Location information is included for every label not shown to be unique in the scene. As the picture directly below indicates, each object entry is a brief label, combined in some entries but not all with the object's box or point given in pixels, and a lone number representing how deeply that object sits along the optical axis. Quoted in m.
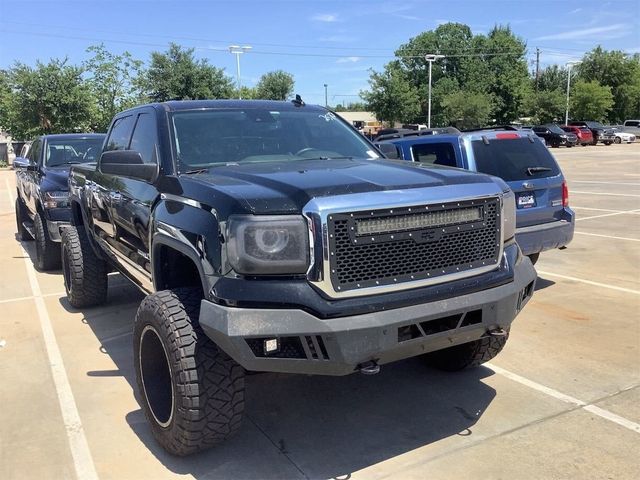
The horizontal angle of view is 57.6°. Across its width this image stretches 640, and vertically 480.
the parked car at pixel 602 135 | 45.34
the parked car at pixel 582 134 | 44.00
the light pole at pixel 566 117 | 60.69
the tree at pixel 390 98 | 60.50
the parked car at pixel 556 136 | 41.94
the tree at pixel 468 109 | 58.84
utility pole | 77.00
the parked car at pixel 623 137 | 46.25
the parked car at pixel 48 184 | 7.70
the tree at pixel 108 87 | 34.41
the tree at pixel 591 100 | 60.25
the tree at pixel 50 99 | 32.16
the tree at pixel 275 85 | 76.25
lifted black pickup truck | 2.73
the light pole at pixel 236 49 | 40.00
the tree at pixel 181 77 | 45.41
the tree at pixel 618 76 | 65.12
